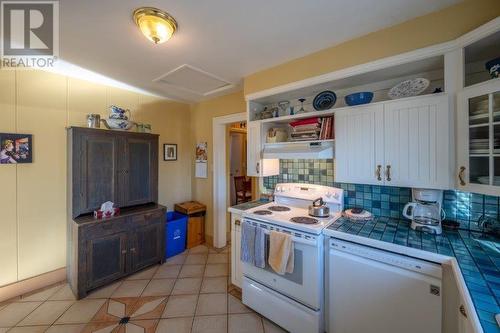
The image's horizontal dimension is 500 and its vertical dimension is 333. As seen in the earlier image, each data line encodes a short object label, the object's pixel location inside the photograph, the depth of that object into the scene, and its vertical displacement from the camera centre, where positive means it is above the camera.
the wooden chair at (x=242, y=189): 4.70 -0.53
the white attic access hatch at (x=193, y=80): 2.47 +1.14
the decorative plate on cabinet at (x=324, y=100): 2.11 +0.68
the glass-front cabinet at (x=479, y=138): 1.23 +0.18
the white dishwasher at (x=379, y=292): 1.24 -0.83
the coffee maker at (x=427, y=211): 1.55 -0.35
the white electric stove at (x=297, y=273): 1.63 -0.91
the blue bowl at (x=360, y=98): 1.84 +0.61
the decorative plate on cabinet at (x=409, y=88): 1.63 +0.63
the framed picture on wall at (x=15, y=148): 2.14 +0.19
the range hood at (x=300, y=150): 2.00 +0.16
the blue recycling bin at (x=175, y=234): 3.09 -1.05
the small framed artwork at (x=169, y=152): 3.52 +0.24
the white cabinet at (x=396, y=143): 1.48 +0.18
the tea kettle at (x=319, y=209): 1.94 -0.41
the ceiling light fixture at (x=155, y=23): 1.46 +1.06
